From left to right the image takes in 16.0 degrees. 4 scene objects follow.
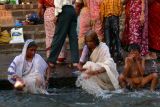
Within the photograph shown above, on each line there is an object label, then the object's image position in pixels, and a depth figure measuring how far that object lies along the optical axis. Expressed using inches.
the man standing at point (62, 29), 395.9
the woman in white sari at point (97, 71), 351.9
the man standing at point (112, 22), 418.3
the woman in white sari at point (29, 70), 347.9
